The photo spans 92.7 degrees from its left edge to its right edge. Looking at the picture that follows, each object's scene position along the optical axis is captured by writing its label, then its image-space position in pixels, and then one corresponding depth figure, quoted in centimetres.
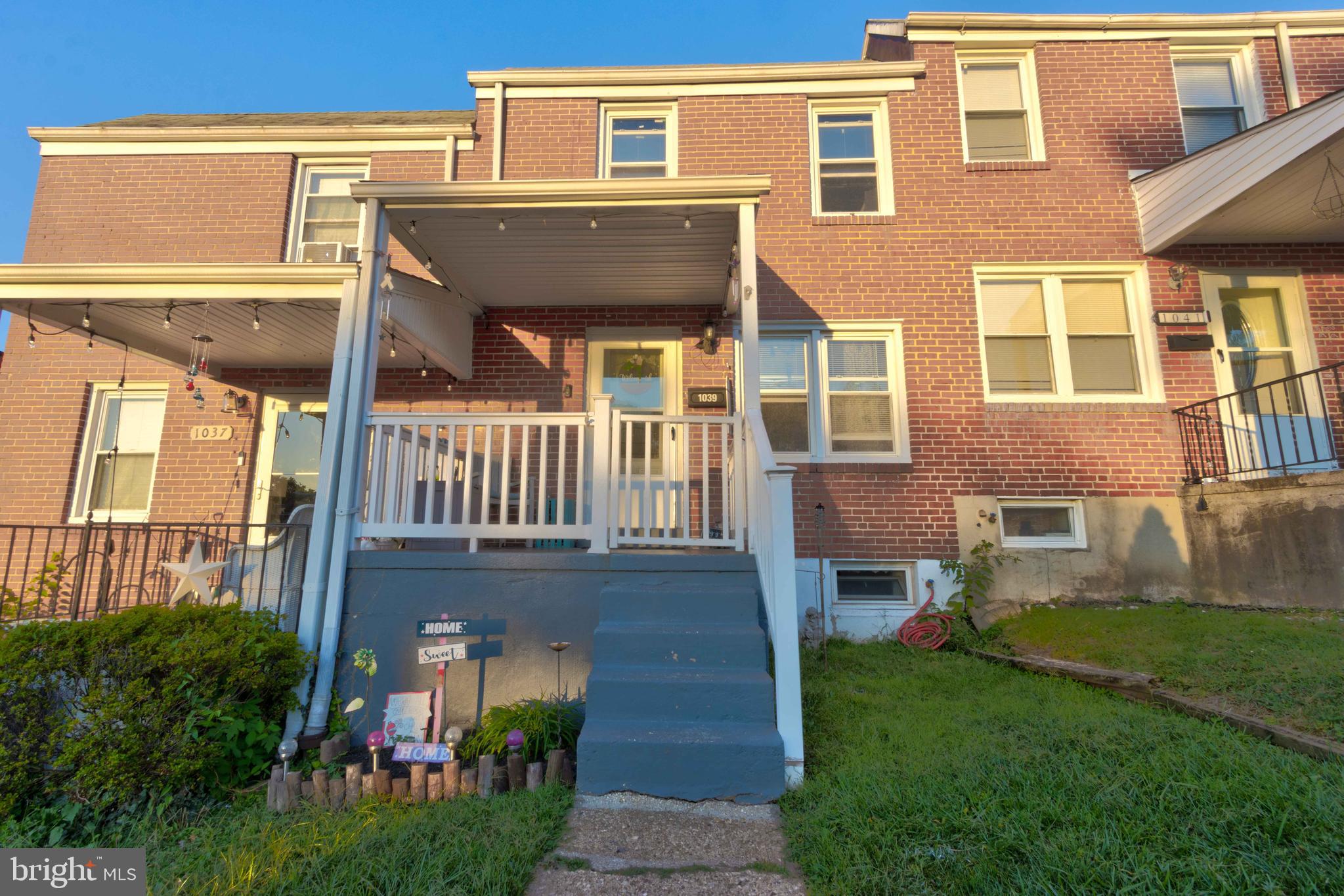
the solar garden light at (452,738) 325
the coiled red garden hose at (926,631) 566
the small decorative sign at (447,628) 357
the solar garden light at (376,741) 316
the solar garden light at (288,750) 318
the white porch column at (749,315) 423
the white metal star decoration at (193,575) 437
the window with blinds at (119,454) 661
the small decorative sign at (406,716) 367
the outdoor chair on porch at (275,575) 425
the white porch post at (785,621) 308
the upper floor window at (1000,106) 694
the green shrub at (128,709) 294
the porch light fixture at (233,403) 665
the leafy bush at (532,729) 337
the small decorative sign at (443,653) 348
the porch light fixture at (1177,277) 643
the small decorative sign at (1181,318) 634
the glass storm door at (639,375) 650
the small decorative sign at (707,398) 630
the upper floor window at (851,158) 686
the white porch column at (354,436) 395
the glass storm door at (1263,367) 606
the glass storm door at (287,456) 664
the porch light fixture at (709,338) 629
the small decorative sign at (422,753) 319
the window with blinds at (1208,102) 689
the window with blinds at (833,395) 641
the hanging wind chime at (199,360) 564
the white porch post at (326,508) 397
